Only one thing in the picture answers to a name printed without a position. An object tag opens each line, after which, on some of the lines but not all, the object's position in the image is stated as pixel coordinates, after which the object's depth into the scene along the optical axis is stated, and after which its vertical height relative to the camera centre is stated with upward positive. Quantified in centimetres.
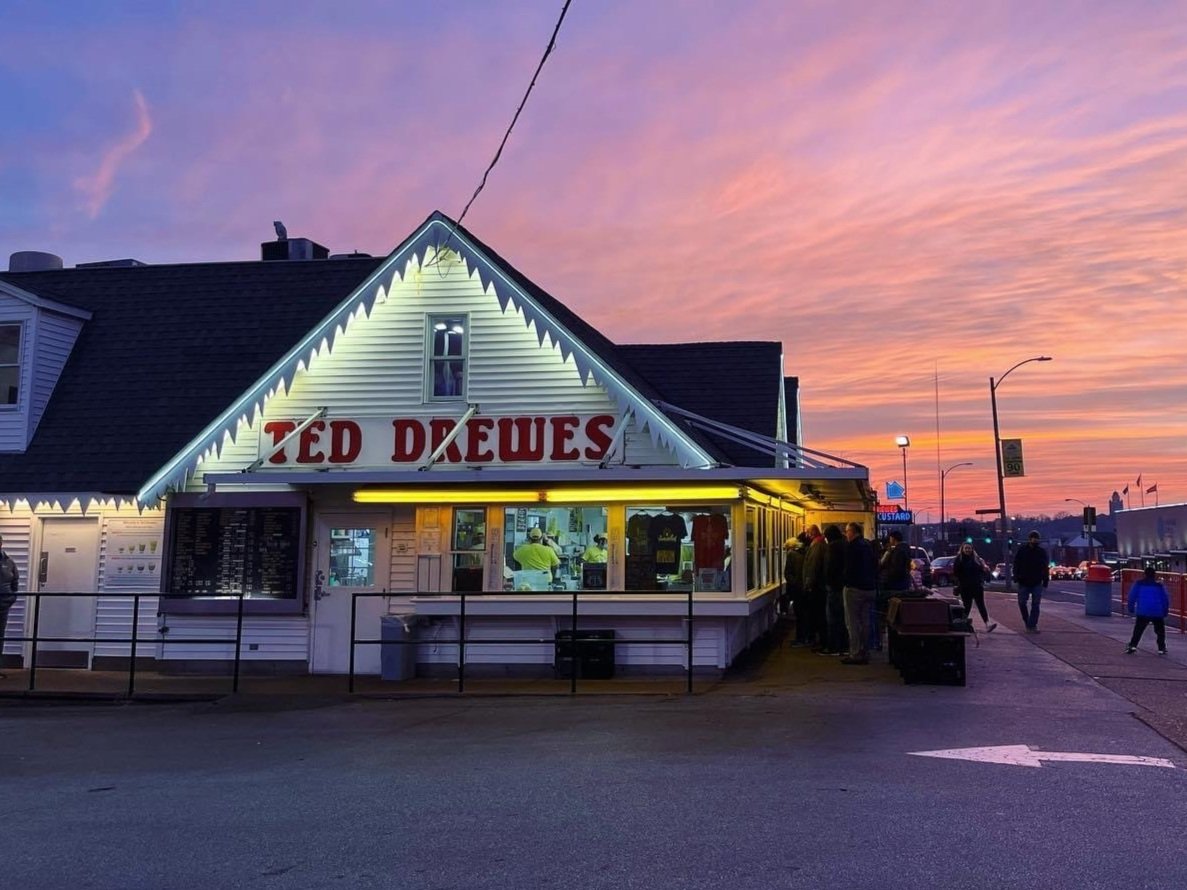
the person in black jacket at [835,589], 1578 -15
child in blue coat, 1736 -41
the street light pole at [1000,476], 3984 +362
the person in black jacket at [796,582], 1850 -6
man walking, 2095 +14
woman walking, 2028 +6
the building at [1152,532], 4057 +188
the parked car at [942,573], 4319 +23
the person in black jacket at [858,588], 1544 -13
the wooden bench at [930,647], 1349 -81
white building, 1538 +119
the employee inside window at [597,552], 1577 +36
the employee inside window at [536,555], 1586 +32
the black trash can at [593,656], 1504 -103
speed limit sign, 4038 +431
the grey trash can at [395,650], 1523 -98
